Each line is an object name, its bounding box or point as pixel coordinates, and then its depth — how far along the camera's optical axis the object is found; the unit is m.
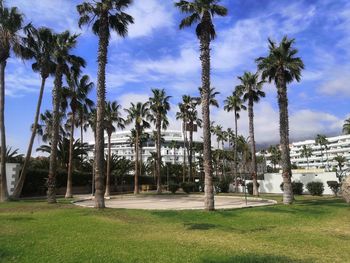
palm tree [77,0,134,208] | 25.84
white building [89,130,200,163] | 169.79
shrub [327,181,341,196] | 42.66
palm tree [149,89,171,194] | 53.31
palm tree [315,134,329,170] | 139.24
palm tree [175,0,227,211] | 24.83
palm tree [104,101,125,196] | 51.01
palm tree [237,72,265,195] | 45.59
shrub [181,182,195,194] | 54.13
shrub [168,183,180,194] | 53.47
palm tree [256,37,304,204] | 31.89
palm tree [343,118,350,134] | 85.62
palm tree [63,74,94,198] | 41.28
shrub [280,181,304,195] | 46.19
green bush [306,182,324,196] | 43.25
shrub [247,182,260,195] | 50.15
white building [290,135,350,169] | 176.88
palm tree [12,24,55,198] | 33.72
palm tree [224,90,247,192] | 58.08
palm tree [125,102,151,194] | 53.31
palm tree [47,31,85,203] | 30.99
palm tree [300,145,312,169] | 150.74
